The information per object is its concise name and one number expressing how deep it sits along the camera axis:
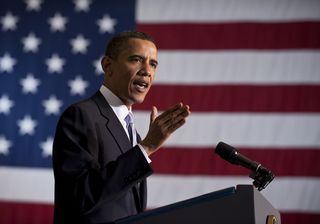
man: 11.68
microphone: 11.73
